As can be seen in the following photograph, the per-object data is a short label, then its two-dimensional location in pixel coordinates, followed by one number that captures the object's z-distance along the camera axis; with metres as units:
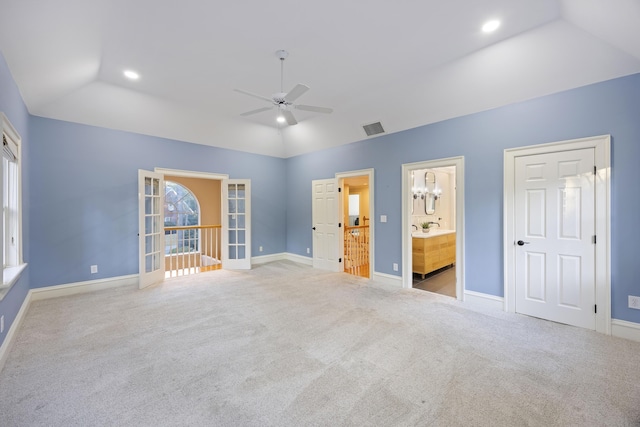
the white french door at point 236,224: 6.09
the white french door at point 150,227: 4.57
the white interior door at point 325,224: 5.84
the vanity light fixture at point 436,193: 6.48
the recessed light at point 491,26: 2.55
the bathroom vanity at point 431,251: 5.18
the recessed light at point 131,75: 3.50
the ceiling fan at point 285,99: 2.84
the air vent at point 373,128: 4.76
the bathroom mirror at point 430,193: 6.35
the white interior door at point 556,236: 3.02
